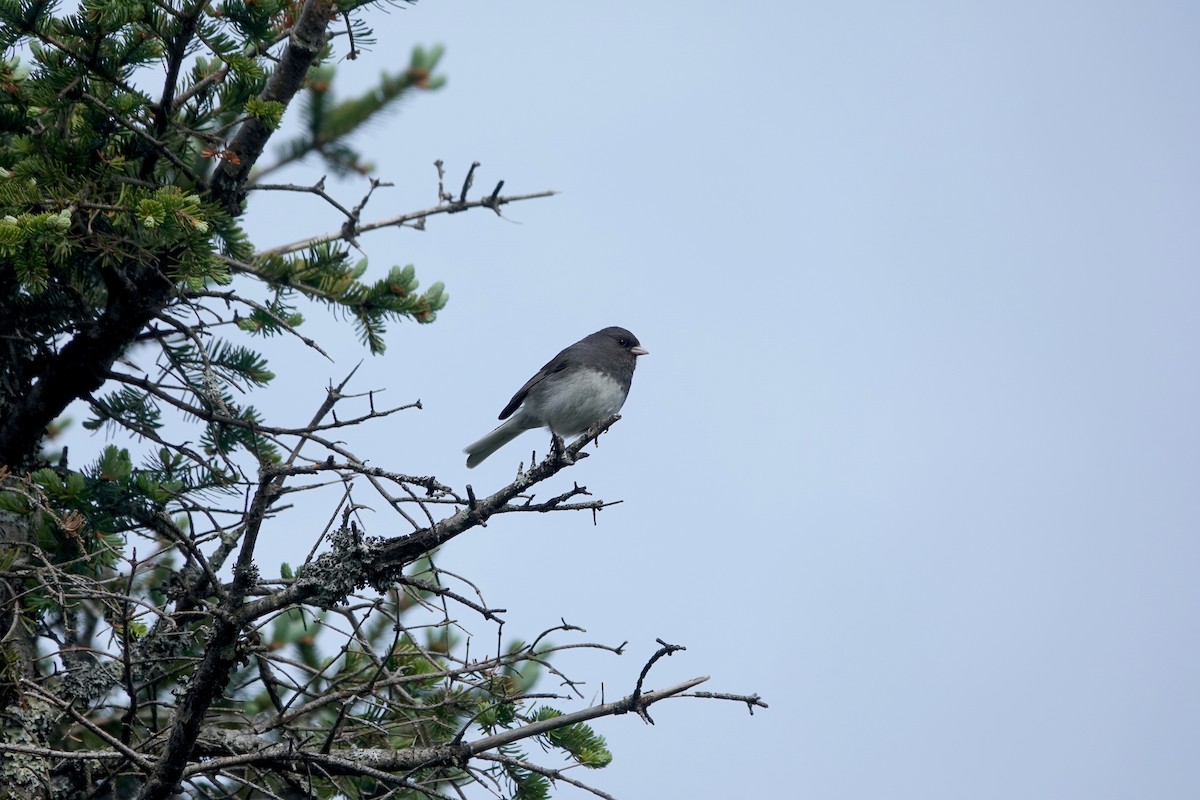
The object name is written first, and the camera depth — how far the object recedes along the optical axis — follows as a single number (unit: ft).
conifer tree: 23.49
